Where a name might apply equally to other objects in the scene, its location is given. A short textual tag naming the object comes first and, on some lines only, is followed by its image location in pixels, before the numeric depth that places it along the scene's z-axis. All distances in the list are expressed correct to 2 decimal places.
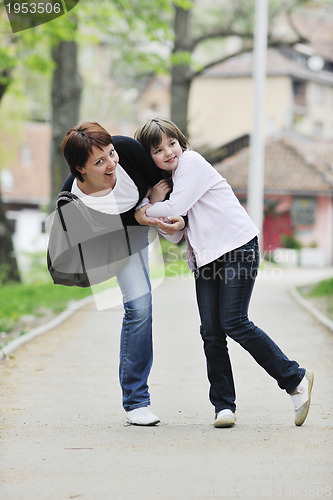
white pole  19.17
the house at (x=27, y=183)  47.06
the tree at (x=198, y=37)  23.88
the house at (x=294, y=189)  36.12
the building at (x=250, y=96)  49.97
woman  5.01
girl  5.14
